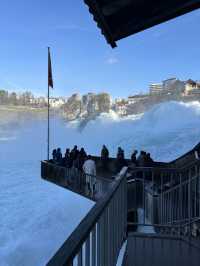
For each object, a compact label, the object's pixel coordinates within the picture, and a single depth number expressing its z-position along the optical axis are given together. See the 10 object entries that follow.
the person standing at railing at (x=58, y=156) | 8.46
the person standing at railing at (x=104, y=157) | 8.49
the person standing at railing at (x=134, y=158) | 7.36
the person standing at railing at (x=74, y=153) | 8.05
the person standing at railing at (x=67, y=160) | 7.96
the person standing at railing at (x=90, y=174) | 6.00
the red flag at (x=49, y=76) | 11.66
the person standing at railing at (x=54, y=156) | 8.75
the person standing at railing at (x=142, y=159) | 6.28
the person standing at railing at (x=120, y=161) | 7.40
